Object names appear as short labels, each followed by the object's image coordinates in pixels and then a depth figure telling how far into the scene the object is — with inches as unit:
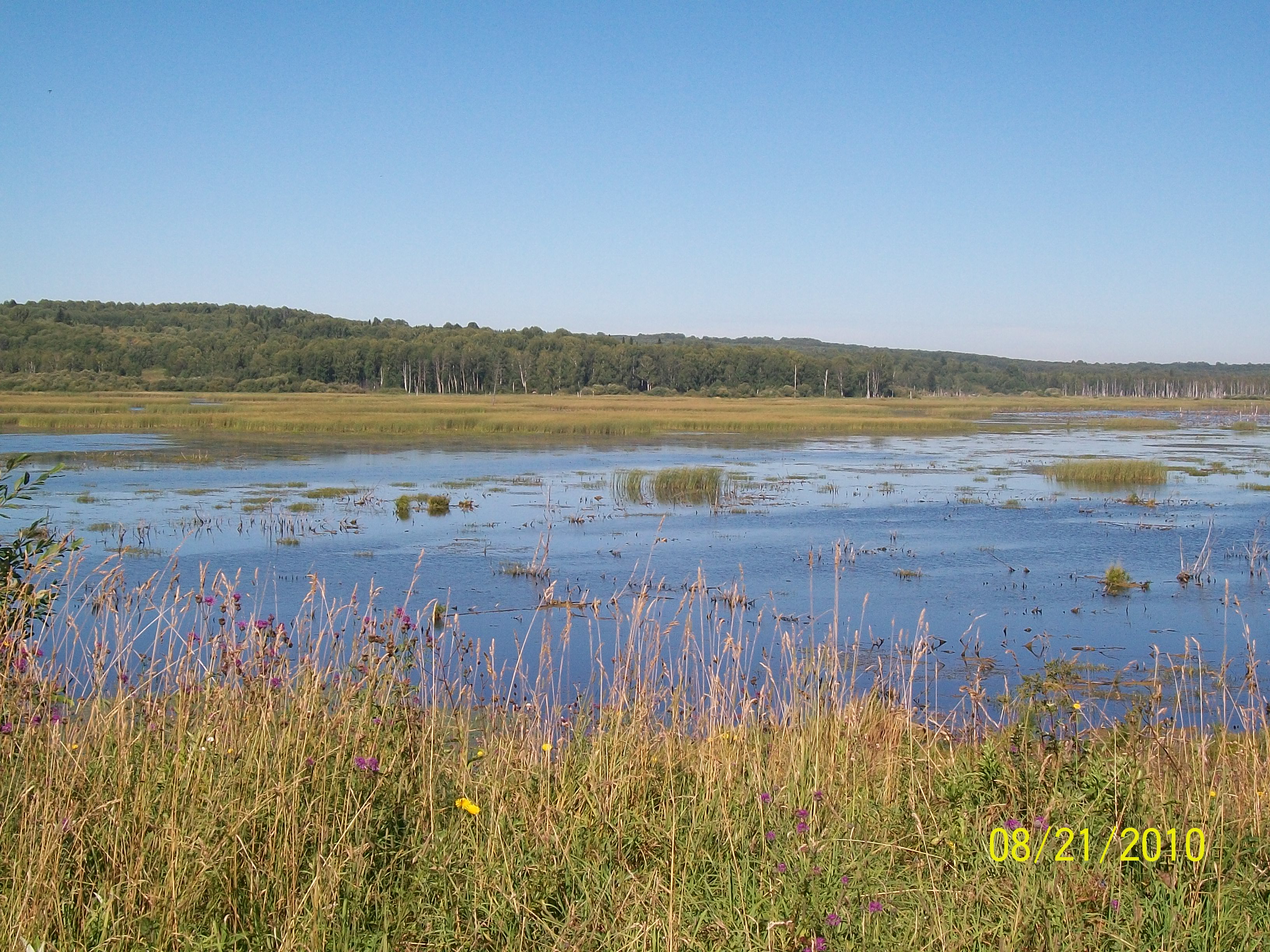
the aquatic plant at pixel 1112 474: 1111.0
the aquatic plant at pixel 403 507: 805.9
